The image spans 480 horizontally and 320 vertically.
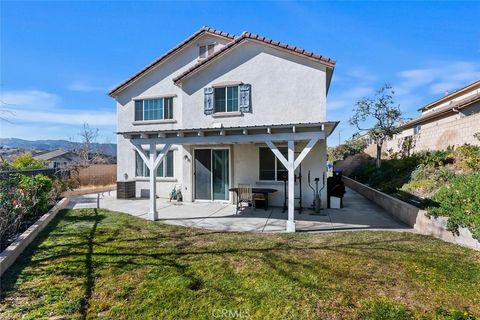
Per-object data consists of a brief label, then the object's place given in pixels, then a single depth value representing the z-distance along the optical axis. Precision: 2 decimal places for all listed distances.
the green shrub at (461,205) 5.95
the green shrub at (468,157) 9.82
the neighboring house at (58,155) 39.74
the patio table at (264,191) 10.50
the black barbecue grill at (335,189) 11.23
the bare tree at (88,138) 31.22
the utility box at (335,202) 11.20
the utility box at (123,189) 14.18
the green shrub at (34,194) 7.81
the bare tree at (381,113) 20.47
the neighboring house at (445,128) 12.51
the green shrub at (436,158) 12.20
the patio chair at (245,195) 10.27
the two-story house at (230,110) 10.77
